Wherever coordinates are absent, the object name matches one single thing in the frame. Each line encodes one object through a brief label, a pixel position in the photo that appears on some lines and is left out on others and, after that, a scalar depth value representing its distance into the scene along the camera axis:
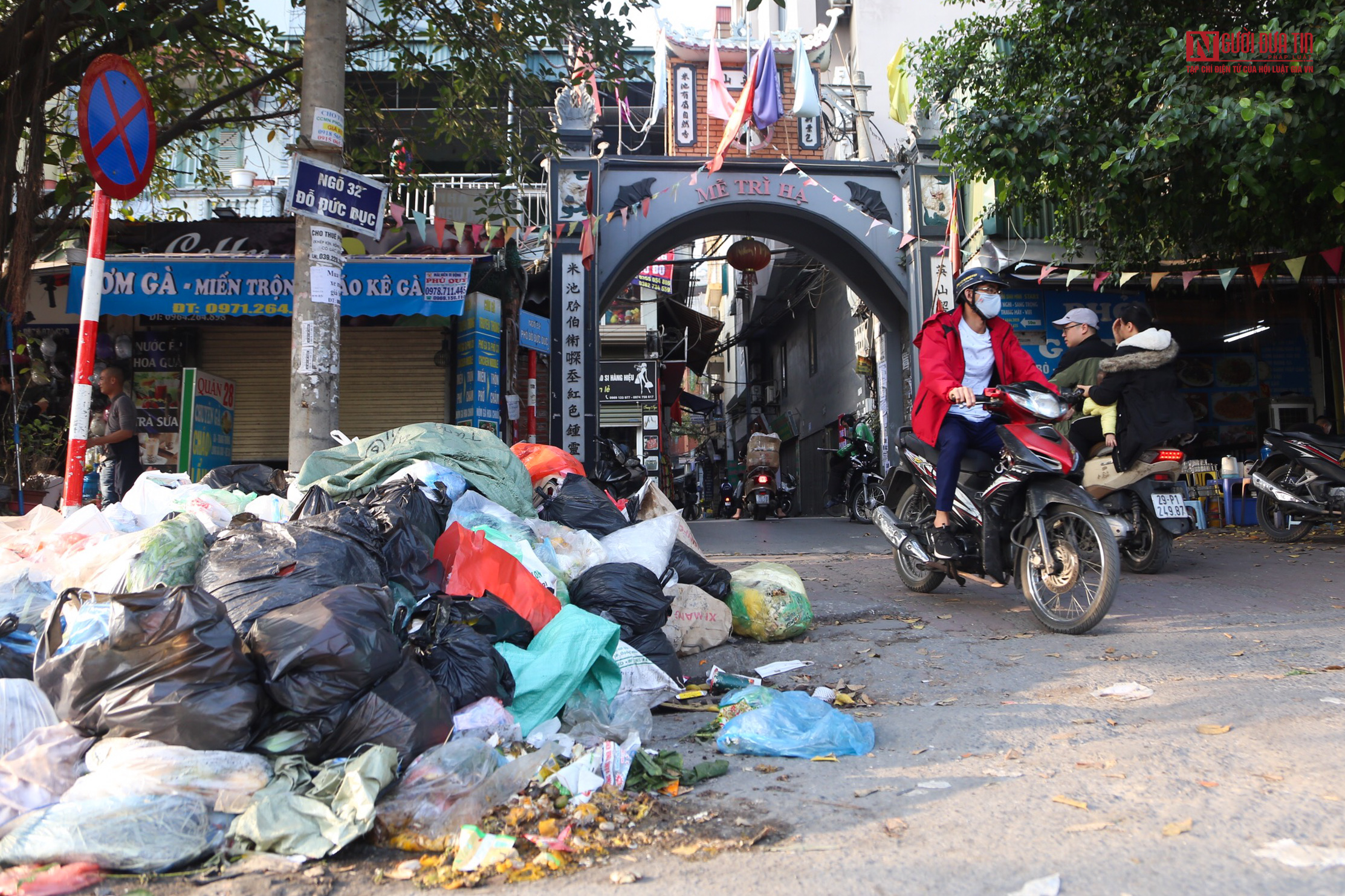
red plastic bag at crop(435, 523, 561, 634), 3.44
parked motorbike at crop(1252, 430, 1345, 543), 7.26
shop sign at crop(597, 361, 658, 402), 16.97
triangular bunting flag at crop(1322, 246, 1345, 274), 9.20
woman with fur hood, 5.77
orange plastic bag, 5.74
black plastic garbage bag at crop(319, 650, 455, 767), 2.34
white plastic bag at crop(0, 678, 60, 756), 2.23
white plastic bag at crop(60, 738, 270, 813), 2.04
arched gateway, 12.41
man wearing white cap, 6.50
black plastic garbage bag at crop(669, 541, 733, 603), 4.43
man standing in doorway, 6.98
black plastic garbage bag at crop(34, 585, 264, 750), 2.14
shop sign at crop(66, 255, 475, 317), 9.48
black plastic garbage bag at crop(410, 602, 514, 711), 2.73
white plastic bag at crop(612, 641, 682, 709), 3.19
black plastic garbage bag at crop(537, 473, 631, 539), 4.85
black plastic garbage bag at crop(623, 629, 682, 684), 3.51
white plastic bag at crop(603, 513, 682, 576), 4.24
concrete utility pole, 5.23
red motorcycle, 4.12
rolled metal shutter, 10.71
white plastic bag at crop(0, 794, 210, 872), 1.93
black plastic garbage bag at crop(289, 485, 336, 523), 3.83
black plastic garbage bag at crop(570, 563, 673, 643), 3.60
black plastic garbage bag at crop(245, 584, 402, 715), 2.30
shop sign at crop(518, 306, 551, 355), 11.82
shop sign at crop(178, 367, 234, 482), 9.88
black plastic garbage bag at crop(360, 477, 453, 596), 3.40
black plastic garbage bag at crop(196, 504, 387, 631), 2.70
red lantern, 14.00
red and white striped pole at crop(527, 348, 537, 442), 12.07
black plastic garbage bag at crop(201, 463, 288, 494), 4.96
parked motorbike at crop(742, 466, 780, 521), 14.50
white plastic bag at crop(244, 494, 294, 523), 4.03
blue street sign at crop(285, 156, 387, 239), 5.15
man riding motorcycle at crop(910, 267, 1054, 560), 4.78
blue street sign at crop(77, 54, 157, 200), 4.34
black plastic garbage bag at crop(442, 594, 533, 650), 3.10
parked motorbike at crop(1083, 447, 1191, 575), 5.80
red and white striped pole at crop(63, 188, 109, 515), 4.37
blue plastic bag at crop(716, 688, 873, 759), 2.77
